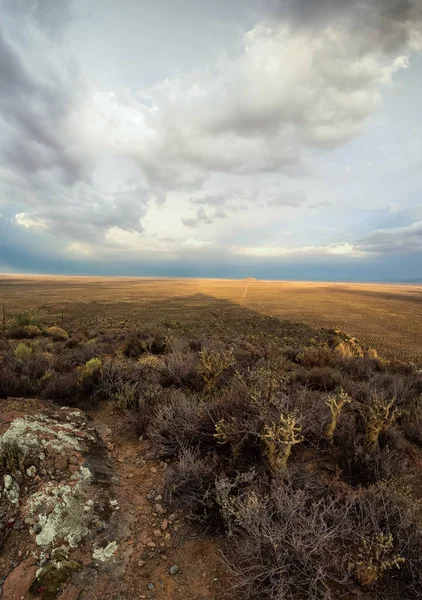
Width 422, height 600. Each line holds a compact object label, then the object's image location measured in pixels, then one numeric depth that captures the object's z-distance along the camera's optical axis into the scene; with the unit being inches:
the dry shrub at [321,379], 295.5
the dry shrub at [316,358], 400.5
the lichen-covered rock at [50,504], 102.3
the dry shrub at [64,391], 247.6
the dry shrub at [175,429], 171.0
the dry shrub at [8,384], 245.9
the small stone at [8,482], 126.3
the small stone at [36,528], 113.3
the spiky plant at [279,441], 135.5
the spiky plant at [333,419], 168.9
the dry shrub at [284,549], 91.4
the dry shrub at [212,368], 245.8
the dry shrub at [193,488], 127.8
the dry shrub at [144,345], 467.5
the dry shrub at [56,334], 637.9
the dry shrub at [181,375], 275.3
